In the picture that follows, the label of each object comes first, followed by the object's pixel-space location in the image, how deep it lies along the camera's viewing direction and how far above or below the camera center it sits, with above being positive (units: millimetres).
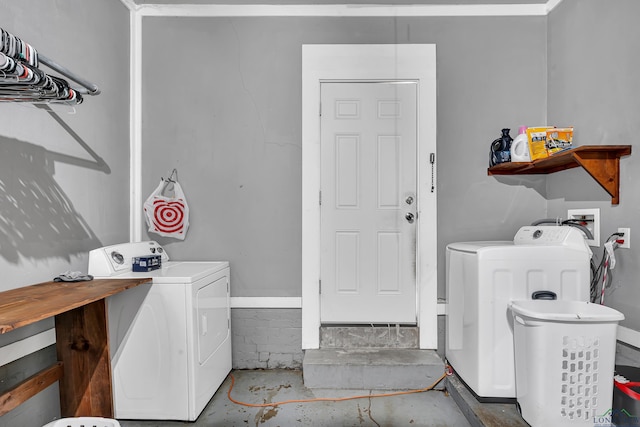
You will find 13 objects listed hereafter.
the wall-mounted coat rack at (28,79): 1021 +443
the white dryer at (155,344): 1830 -711
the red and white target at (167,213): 2428 -11
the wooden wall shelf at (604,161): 1769 +266
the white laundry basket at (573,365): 1551 -703
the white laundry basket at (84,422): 1443 -895
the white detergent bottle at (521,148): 2191 +411
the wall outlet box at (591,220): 1979 -52
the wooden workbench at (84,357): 1634 -726
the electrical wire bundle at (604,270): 1822 -330
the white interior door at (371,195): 2451 +116
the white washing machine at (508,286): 1830 -398
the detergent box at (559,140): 2100 +436
